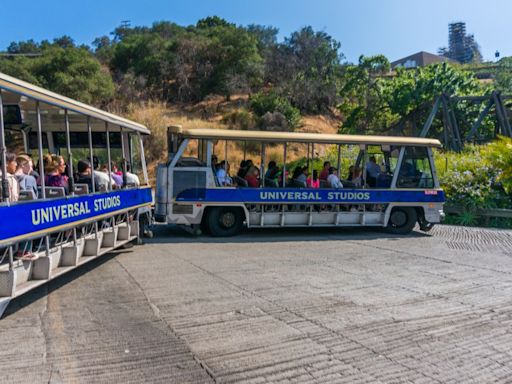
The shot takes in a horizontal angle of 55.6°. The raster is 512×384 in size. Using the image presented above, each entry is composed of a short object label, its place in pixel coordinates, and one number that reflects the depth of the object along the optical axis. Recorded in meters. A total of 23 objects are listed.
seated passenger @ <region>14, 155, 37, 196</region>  6.46
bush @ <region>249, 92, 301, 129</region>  37.81
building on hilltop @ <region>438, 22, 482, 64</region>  176.25
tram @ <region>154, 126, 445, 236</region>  11.16
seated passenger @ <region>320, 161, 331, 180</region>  13.02
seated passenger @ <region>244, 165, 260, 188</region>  11.99
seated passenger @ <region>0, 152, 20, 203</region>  5.54
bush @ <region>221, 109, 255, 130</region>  37.69
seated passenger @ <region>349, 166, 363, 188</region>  12.82
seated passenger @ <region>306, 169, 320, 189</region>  12.56
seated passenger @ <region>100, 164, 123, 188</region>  9.47
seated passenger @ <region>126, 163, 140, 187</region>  10.19
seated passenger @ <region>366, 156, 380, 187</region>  12.89
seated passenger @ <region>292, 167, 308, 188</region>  12.46
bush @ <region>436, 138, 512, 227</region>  14.79
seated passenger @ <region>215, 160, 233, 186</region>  11.52
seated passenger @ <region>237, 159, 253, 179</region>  12.30
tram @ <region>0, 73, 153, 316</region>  5.52
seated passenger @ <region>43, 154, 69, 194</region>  7.43
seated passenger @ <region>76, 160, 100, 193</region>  8.50
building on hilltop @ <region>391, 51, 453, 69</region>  124.12
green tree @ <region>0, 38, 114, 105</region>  35.72
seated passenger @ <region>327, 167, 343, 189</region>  12.52
